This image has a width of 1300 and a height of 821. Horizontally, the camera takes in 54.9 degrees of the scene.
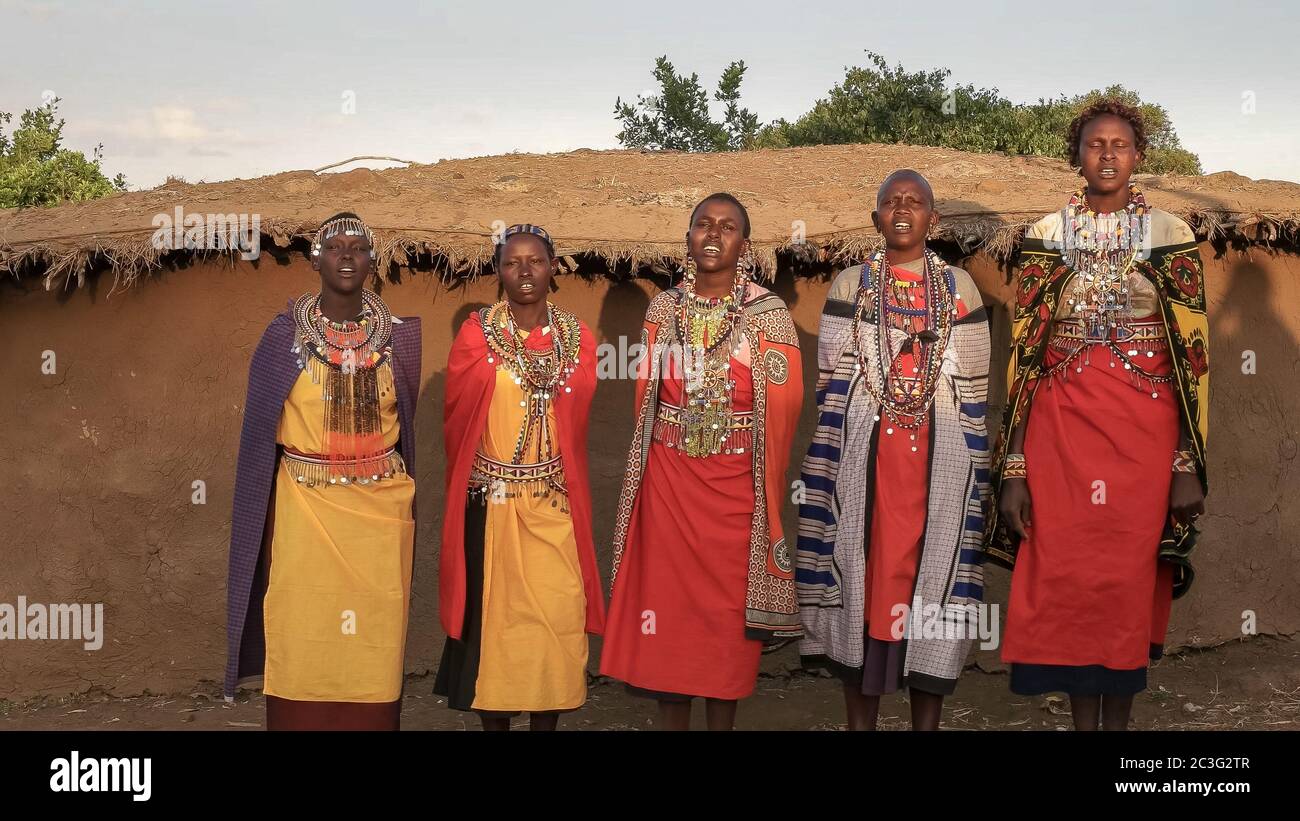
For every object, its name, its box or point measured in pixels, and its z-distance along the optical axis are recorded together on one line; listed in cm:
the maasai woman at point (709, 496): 478
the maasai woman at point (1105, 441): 460
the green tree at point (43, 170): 1661
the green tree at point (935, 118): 1686
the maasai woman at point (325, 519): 464
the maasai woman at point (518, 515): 479
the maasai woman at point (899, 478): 466
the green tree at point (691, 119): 1942
